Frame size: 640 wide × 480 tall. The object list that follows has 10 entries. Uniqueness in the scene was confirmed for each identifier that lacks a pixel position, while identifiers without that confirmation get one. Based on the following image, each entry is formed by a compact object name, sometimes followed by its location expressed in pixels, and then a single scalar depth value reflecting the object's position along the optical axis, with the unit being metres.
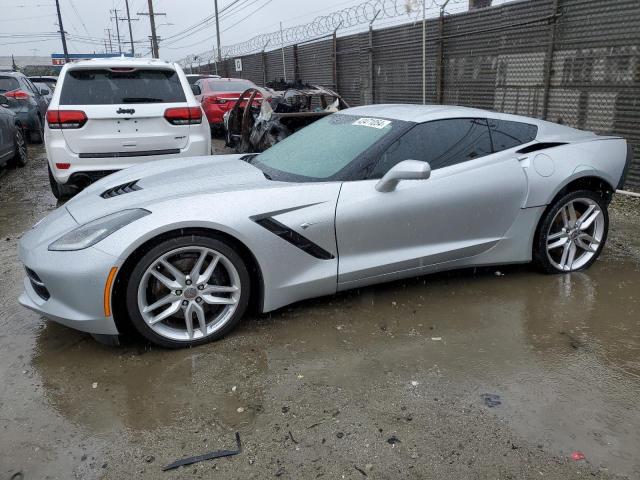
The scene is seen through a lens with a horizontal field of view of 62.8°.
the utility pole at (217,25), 43.53
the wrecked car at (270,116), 8.03
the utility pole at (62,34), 51.33
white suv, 5.53
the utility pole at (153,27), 41.09
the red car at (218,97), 12.57
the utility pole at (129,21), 74.61
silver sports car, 2.91
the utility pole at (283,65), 19.11
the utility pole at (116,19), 92.58
